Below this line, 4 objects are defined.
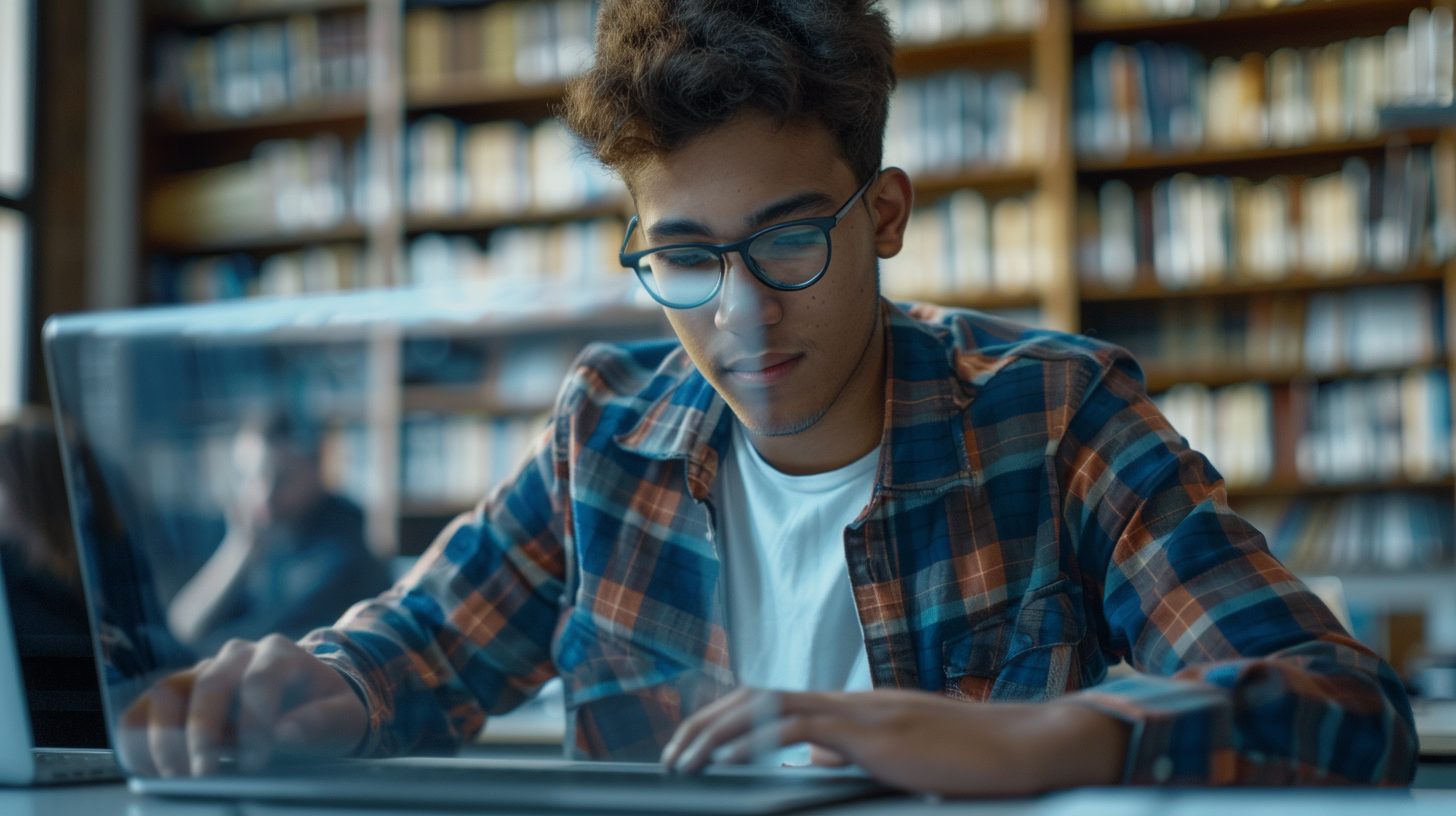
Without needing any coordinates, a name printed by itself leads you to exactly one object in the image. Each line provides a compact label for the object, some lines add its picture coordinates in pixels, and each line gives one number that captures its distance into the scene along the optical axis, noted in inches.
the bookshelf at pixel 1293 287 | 107.7
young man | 31.1
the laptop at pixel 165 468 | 24.8
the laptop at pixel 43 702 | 28.3
